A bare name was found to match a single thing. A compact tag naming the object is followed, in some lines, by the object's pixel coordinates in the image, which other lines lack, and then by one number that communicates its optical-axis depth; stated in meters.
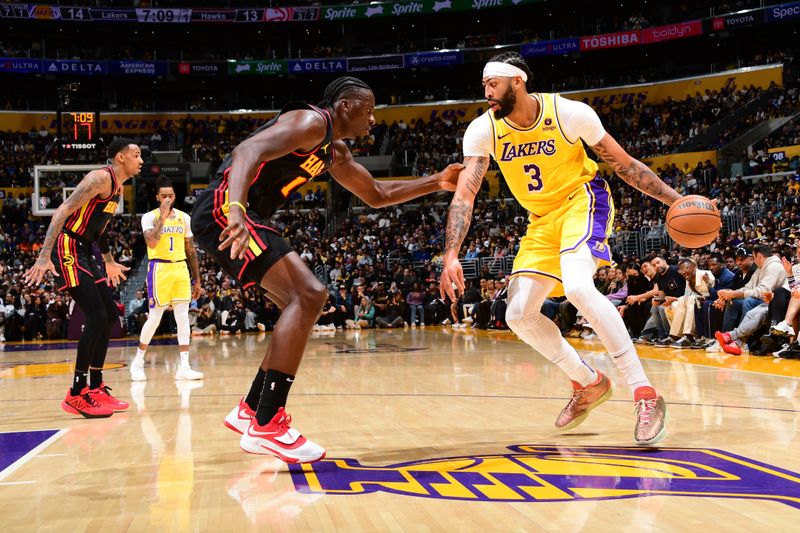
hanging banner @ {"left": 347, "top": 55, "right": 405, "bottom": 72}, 37.28
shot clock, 25.94
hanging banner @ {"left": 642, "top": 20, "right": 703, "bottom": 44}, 32.06
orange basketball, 4.64
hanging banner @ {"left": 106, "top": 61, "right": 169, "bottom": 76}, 37.00
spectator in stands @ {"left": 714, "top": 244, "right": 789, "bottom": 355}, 9.40
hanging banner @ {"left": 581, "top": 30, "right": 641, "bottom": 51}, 33.44
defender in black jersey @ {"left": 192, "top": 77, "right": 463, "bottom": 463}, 3.83
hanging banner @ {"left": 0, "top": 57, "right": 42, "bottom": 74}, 35.28
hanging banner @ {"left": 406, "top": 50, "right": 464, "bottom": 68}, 36.81
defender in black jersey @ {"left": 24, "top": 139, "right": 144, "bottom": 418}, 6.07
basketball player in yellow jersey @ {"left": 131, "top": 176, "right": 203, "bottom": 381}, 9.02
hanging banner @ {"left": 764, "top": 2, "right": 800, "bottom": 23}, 29.10
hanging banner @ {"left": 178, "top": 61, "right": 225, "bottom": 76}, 37.81
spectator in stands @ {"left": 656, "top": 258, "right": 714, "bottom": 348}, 10.97
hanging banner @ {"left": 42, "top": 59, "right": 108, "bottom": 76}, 36.00
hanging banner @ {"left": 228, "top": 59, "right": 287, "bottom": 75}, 37.94
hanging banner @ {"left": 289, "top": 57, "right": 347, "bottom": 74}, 37.59
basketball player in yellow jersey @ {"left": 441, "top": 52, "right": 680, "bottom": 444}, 4.45
